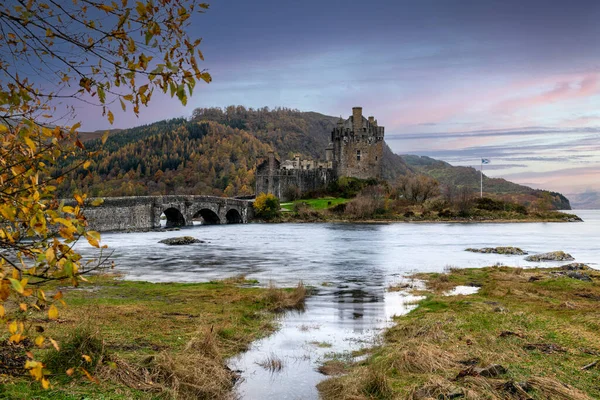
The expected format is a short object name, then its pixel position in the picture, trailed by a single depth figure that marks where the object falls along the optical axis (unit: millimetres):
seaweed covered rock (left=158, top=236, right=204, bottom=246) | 40547
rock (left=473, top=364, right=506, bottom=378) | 7262
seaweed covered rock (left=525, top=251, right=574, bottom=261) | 28594
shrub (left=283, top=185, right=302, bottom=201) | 95438
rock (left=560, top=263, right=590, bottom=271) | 22347
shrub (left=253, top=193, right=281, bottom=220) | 78812
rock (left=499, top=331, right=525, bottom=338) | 9780
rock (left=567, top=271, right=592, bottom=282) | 18462
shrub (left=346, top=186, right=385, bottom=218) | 78312
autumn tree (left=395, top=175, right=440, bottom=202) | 88000
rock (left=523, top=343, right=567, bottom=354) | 8676
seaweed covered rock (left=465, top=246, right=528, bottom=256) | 32906
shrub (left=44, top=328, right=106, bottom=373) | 6879
